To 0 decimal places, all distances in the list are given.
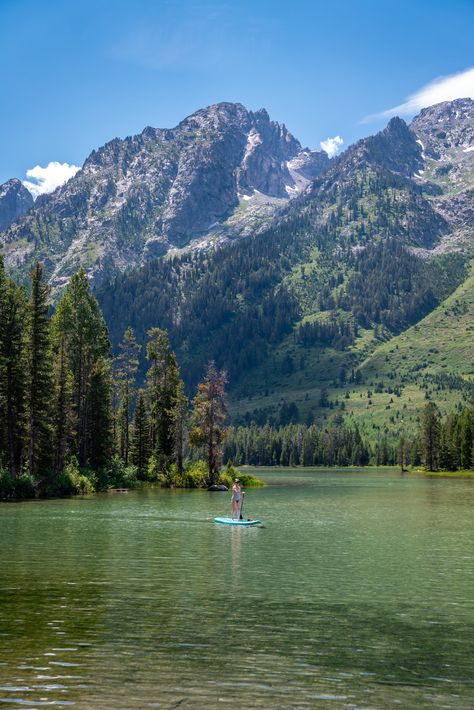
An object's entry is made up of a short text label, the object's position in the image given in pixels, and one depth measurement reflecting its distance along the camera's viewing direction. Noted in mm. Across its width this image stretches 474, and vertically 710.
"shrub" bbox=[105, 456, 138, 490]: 112938
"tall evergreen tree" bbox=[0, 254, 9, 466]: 87000
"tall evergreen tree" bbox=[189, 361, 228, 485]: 124500
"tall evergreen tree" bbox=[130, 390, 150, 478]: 131875
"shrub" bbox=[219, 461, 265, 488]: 129812
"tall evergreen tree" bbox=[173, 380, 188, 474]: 125250
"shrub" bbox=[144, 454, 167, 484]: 126250
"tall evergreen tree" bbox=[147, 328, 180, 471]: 127938
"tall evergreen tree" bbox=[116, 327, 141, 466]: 133875
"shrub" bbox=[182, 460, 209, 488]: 124562
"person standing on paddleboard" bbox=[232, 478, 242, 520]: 61375
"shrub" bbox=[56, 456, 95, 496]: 94875
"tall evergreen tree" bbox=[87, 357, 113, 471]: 110375
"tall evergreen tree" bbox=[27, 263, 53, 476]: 89875
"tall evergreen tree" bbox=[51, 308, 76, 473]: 97125
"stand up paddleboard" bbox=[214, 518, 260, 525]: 59594
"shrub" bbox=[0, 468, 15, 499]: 83312
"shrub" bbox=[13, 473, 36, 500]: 86875
